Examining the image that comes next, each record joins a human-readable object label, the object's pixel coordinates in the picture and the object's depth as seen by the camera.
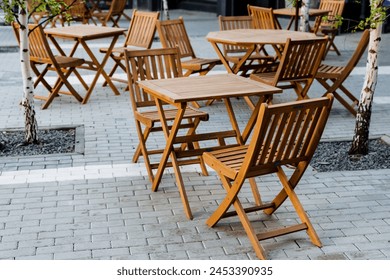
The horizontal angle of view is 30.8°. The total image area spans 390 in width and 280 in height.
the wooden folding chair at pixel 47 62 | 8.97
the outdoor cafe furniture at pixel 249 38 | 8.53
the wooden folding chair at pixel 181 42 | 9.16
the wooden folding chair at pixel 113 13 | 16.70
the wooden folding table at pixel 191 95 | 5.47
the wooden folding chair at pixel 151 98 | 6.22
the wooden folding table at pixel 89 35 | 9.42
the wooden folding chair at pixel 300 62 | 7.64
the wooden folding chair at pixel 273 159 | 4.59
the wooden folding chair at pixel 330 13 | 12.95
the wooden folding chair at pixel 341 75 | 8.12
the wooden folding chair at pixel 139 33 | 10.05
